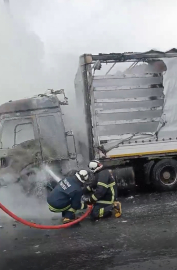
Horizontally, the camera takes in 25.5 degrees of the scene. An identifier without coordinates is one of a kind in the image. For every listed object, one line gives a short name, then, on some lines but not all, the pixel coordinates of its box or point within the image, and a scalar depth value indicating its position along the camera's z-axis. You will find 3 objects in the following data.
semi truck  8.71
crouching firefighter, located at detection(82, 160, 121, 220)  7.06
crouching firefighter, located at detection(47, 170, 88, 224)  6.85
